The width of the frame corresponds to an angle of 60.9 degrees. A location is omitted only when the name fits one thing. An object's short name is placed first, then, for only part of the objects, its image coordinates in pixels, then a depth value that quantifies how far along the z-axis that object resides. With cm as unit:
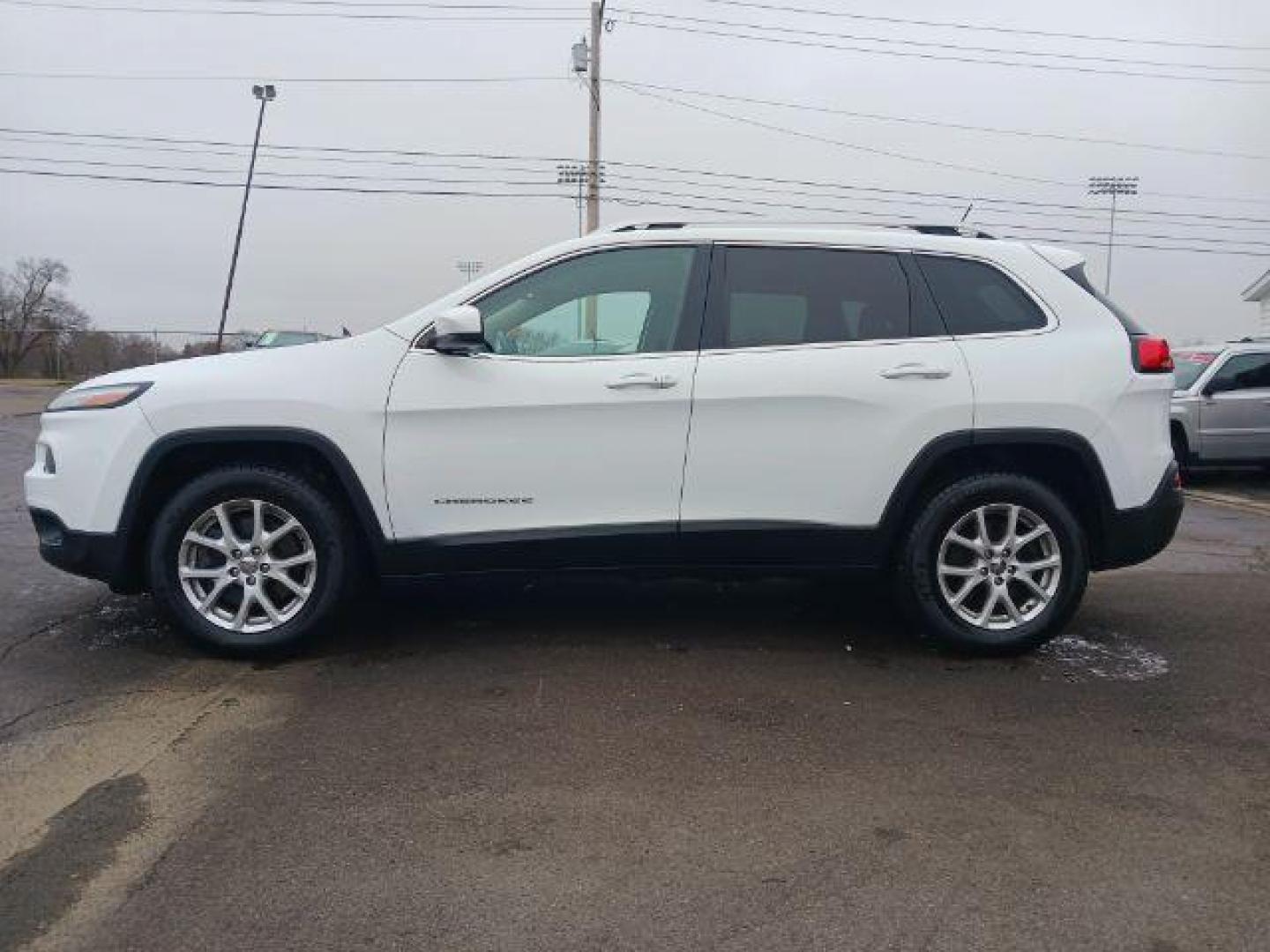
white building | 3519
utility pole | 2612
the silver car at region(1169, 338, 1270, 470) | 1261
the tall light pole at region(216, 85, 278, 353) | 3316
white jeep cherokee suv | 456
